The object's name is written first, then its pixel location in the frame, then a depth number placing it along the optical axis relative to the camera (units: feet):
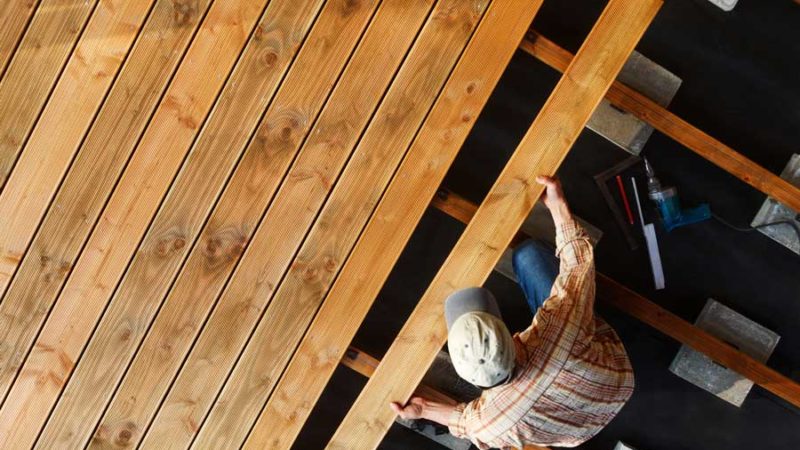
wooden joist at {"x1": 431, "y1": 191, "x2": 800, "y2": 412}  10.91
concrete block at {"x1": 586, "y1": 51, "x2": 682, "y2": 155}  12.14
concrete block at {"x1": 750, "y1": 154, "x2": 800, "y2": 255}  12.46
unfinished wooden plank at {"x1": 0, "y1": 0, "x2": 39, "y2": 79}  9.77
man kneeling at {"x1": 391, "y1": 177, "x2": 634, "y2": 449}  8.67
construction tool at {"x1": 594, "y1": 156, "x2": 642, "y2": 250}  12.35
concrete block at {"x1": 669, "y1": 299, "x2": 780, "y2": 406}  12.74
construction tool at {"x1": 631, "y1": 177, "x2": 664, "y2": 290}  12.47
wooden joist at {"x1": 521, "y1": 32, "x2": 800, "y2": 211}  10.36
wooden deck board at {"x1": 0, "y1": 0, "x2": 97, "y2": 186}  9.80
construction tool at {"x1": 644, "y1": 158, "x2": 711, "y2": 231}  12.22
